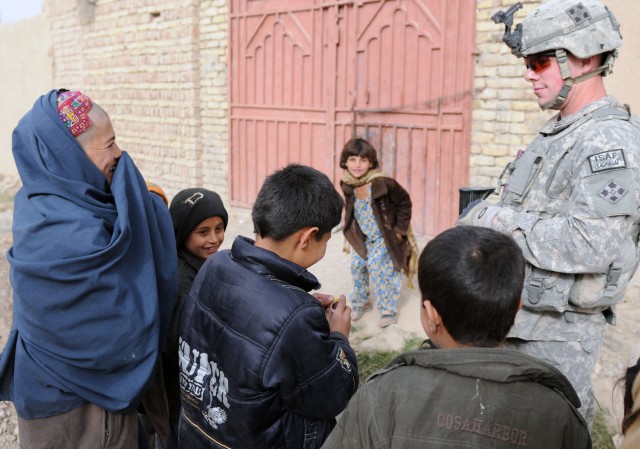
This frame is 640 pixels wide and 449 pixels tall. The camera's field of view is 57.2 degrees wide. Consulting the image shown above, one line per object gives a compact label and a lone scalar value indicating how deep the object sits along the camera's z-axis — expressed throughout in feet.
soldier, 6.02
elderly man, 5.67
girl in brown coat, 15.28
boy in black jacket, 5.07
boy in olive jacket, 3.94
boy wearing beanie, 7.59
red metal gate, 18.42
